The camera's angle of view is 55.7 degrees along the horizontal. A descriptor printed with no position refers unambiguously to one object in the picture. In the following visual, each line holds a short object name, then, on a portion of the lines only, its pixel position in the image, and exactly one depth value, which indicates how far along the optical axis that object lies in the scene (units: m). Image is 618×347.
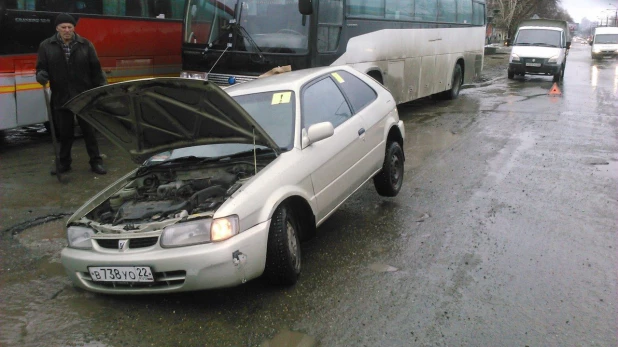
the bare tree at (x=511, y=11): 53.53
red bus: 8.96
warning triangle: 17.93
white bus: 9.37
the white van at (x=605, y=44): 39.56
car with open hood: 3.92
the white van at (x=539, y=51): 21.72
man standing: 7.43
